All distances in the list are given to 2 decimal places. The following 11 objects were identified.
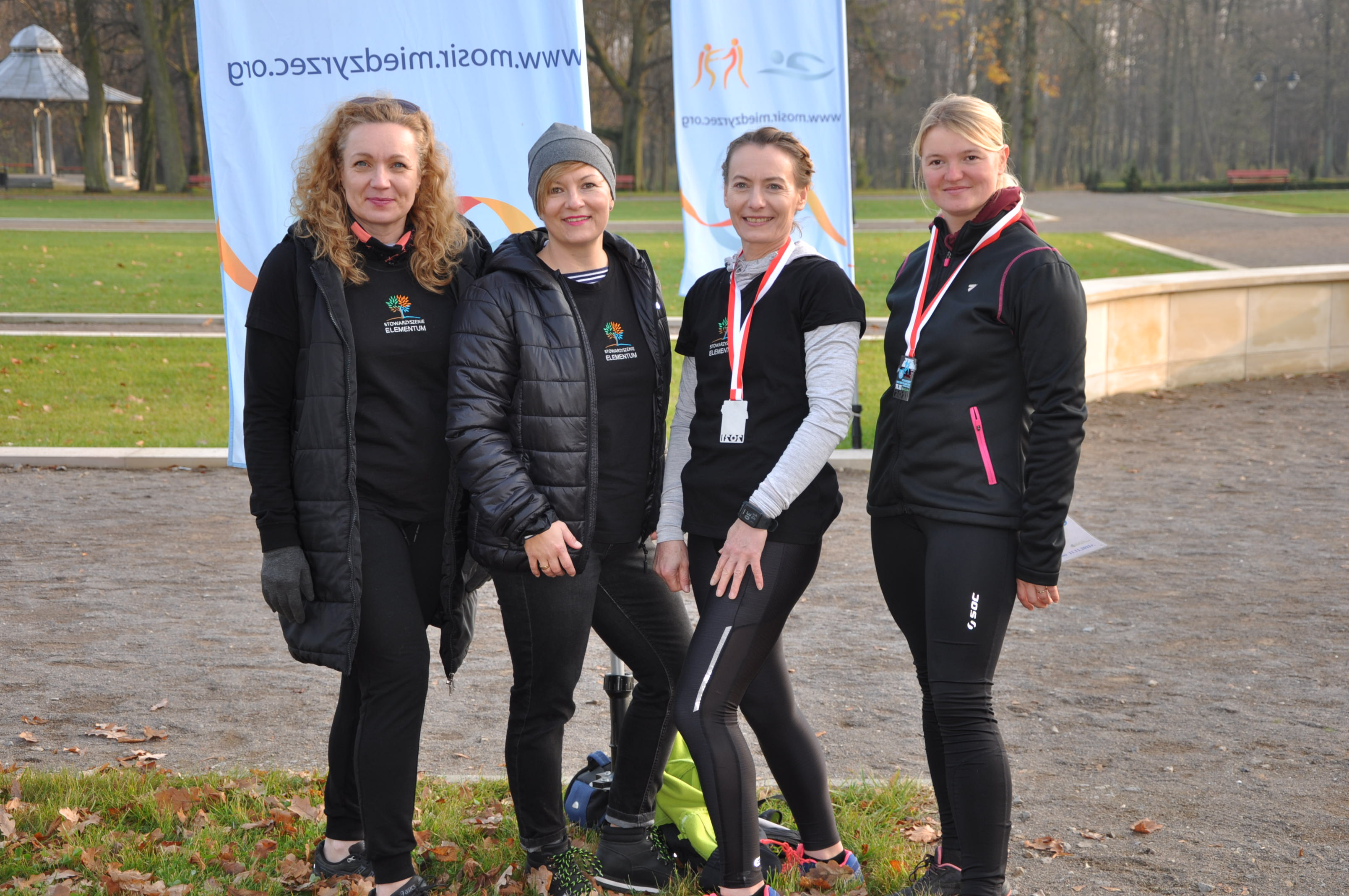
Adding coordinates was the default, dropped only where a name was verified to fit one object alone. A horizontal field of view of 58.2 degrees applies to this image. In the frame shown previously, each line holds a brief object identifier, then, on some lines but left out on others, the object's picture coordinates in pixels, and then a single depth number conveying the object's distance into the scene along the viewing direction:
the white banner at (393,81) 4.26
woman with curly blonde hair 3.01
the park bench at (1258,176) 50.59
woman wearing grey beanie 2.98
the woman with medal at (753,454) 2.95
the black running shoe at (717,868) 3.32
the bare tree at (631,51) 43.44
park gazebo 47.06
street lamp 57.75
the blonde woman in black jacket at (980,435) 2.83
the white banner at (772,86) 8.43
